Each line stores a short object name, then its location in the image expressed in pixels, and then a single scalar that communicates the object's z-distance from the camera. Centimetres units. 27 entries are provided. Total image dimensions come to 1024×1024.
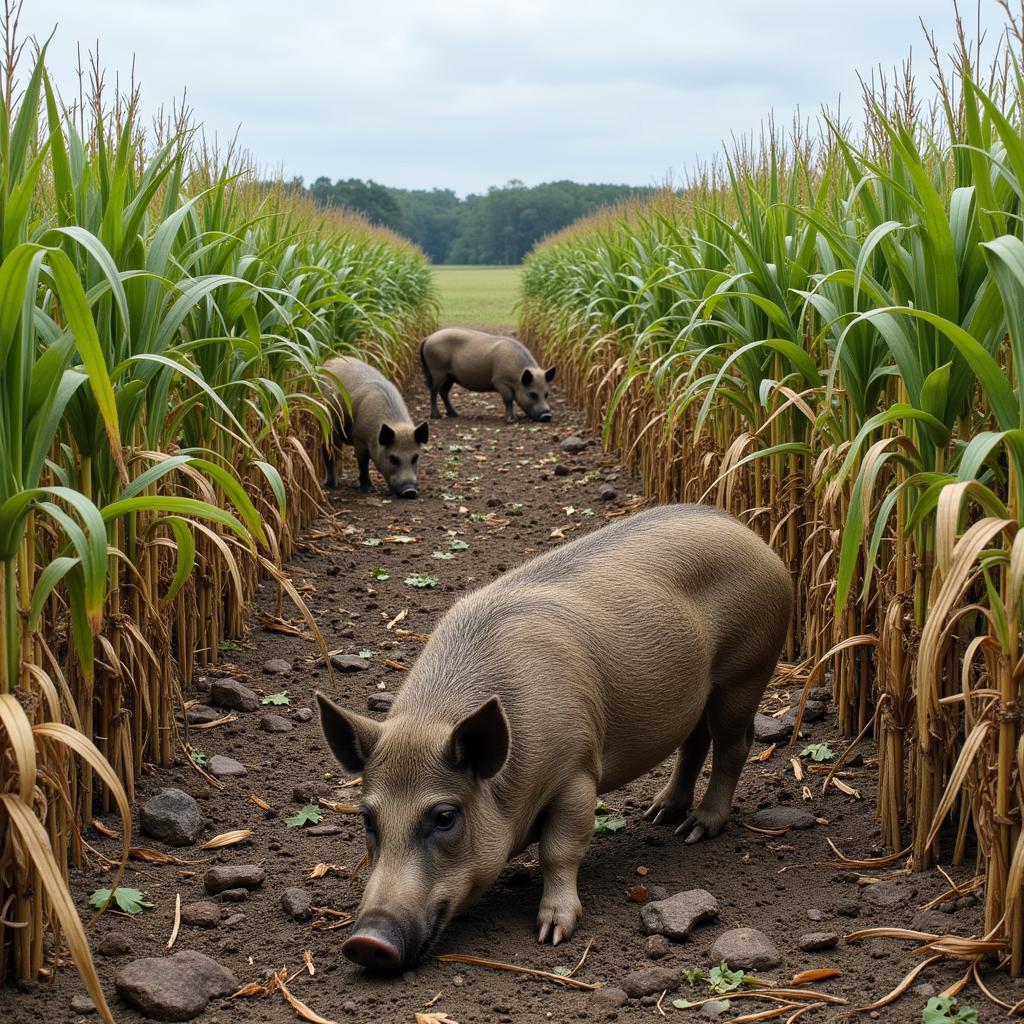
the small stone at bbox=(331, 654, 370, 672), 469
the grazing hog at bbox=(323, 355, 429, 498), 812
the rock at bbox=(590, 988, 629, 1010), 241
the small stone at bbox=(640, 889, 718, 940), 268
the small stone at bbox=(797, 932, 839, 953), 258
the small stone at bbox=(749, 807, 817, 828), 330
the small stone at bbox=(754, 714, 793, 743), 396
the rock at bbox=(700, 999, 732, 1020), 237
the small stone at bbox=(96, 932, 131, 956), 259
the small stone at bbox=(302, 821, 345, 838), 336
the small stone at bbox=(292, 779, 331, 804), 356
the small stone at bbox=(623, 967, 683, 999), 245
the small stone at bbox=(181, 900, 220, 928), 279
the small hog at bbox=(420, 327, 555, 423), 1174
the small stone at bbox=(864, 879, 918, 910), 275
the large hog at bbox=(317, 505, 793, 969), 255
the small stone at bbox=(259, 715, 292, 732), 405
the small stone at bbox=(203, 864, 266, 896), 295
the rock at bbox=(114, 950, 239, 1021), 236
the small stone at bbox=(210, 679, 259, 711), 417
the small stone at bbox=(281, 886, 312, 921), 284
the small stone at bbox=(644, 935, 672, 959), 261
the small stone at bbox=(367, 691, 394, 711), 424
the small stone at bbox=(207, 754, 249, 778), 367
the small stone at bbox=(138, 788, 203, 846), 320
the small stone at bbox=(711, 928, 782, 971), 252
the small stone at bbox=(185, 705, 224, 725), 400
